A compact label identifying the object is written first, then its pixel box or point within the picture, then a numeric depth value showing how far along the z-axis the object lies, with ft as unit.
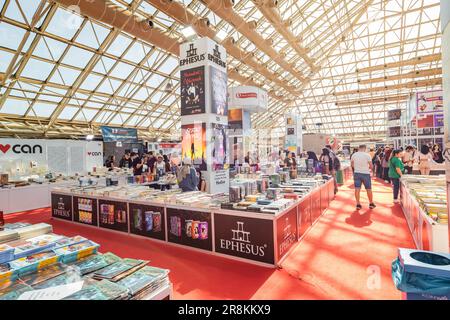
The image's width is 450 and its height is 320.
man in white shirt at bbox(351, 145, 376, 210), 18.80
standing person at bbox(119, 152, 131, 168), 38.45
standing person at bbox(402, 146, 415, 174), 25.54
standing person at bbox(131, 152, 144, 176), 26.87
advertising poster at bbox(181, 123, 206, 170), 19.17
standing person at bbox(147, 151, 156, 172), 29.41
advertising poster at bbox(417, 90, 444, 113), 24.72
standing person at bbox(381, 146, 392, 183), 31.36
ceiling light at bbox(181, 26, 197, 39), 19.10
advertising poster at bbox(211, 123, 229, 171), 19.48
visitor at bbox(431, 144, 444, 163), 27.77
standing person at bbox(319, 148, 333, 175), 26.63
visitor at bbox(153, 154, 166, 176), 29.91
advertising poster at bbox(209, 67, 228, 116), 19.22
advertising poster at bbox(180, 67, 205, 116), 19.01
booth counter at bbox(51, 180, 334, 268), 10.43
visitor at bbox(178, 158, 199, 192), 16.41
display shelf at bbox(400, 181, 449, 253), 8.54
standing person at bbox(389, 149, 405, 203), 19.85
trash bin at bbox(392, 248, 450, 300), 4.27
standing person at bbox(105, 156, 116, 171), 37.59
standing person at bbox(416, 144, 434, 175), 23.98
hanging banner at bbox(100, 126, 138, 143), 42.01
